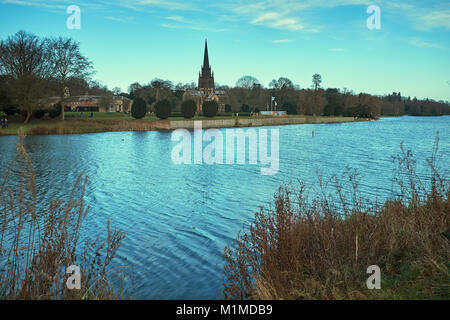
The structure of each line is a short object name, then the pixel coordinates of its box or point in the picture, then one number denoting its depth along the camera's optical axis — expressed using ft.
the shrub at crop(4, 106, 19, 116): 147.54
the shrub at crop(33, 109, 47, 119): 151.78
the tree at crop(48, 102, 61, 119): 156.58
